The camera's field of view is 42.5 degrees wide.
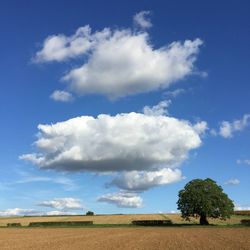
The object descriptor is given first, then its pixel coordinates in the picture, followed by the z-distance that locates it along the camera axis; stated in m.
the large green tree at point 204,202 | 72.83
